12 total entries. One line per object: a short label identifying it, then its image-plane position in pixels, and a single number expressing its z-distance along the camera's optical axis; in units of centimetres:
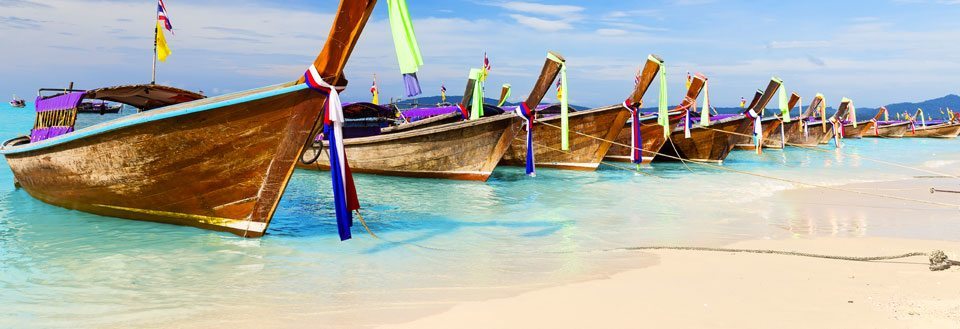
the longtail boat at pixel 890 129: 4625
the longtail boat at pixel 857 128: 4147
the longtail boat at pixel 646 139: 1906
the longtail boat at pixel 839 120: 3064
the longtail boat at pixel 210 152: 673
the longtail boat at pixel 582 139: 1614
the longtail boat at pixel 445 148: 1373
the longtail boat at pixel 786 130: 3038
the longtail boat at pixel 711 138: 1964
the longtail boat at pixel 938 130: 4575
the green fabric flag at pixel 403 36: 629
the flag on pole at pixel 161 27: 1319
